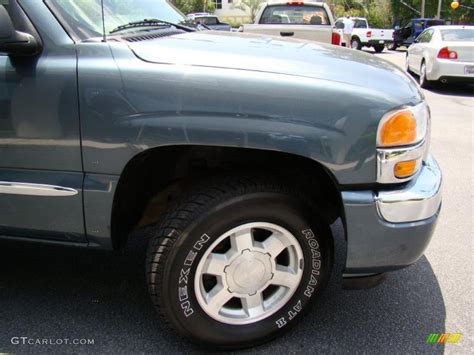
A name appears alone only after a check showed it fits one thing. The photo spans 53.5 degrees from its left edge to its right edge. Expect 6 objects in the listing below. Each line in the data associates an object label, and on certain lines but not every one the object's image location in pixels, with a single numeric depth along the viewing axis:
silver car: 9.83
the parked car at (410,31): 24.31
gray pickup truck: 1.96
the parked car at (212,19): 21.50
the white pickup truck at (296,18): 8.94
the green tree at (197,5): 45.75
